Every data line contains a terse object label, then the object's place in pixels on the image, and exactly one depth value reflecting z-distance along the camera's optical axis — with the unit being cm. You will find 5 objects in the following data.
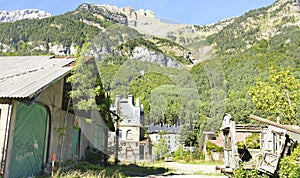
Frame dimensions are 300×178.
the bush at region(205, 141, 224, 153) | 3309
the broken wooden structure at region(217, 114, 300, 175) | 977
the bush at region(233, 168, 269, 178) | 992
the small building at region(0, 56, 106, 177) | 955
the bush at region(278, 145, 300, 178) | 903
